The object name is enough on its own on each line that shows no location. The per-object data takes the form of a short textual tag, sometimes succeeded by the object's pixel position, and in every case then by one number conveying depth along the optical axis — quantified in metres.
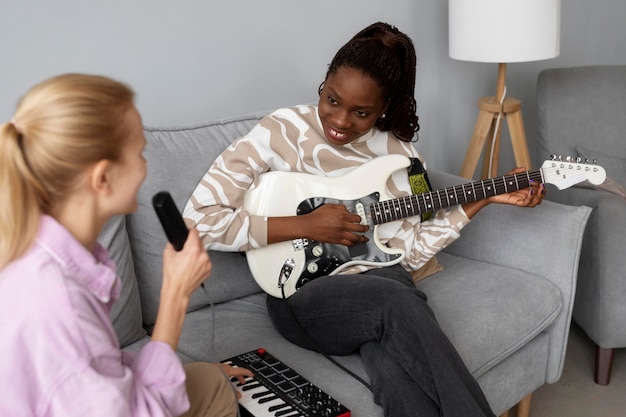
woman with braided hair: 1.54
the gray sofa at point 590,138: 2.31
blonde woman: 0.93
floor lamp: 2.34
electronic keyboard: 1.40
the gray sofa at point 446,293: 1.69
